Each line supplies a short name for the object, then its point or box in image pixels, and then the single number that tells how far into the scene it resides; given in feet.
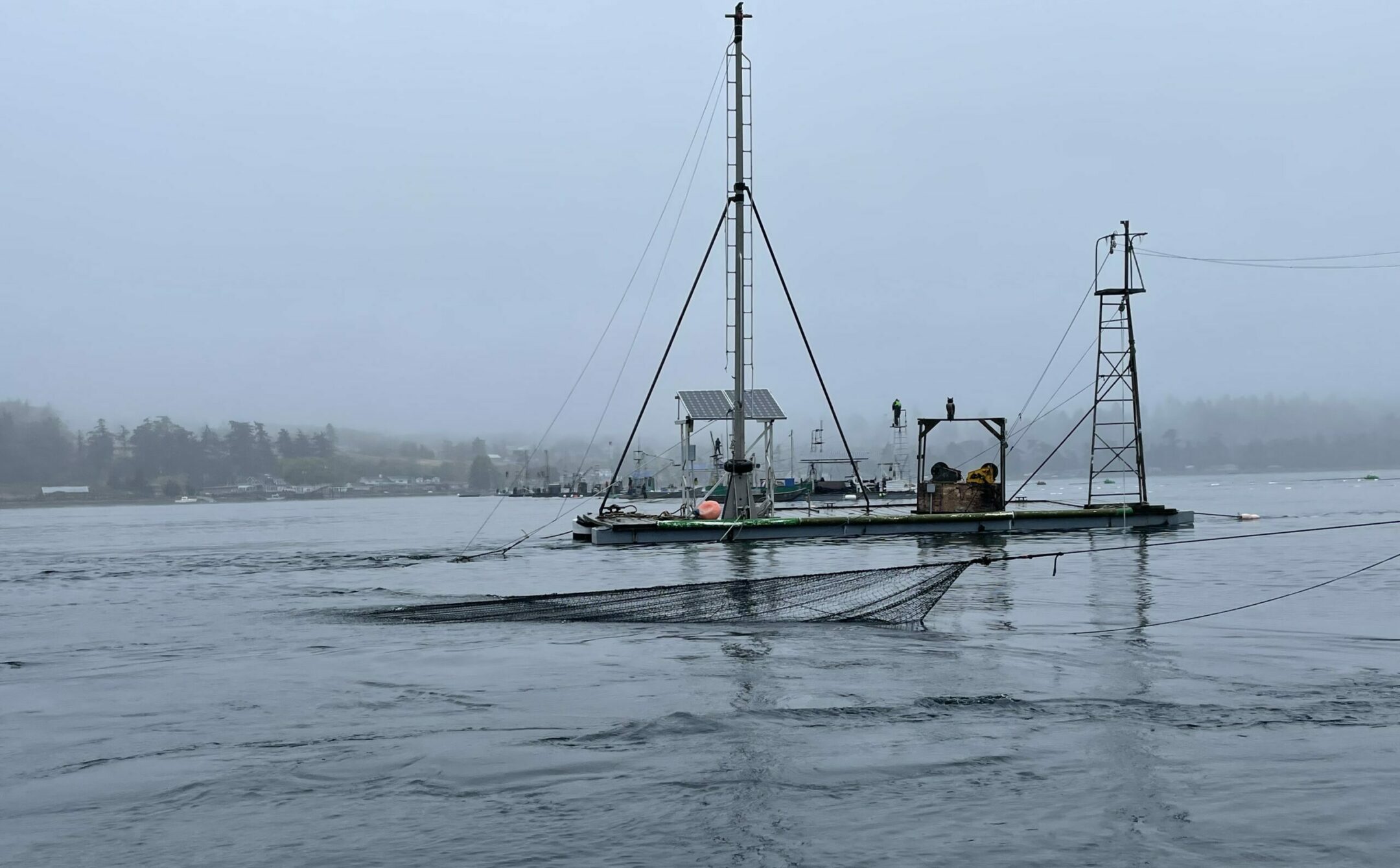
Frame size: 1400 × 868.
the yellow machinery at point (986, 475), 131.13
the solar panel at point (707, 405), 133.39
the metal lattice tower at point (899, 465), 307.70
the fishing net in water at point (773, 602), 54.54
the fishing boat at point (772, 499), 118.42
